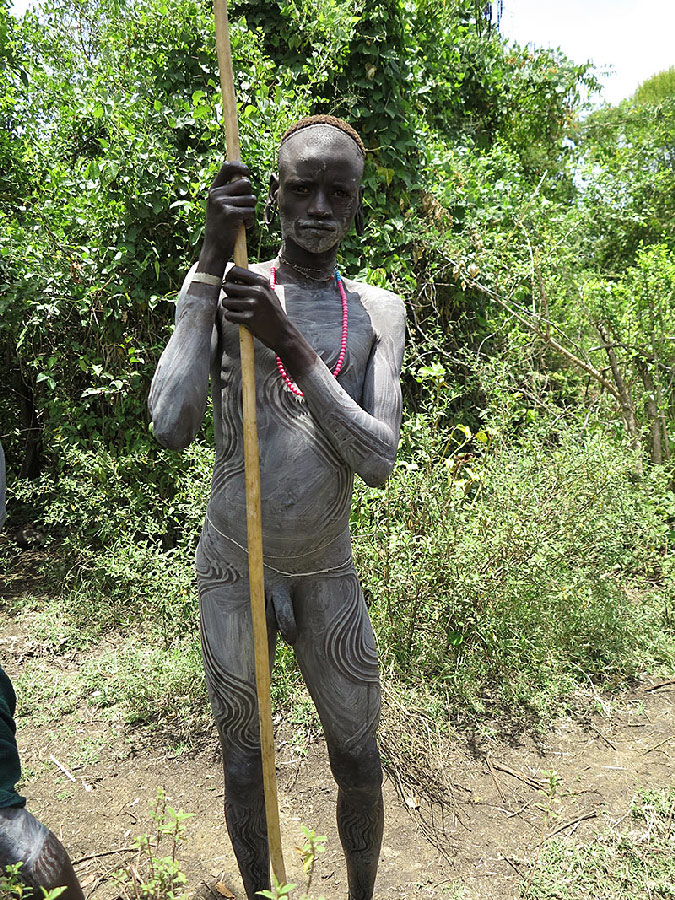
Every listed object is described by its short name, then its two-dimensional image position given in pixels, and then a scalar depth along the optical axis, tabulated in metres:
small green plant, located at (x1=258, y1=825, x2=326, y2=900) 1.43
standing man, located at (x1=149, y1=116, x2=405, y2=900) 1.70
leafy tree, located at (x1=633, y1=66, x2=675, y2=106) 13.43
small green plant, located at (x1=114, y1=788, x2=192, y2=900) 1.69
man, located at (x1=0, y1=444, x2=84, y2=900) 1.65
